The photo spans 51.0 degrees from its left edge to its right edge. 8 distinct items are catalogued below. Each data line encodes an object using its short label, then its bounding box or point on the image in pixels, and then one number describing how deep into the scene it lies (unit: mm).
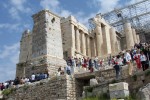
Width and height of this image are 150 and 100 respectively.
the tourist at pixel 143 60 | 7994
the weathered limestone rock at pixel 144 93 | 6226
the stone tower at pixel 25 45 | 22807
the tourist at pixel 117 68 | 8434
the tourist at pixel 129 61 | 8260
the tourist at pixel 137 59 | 8408
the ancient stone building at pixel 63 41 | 13448
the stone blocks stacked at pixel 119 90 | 7066
